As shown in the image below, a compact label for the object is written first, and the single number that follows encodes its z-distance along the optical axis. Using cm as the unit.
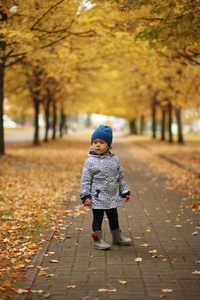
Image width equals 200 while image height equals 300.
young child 510
